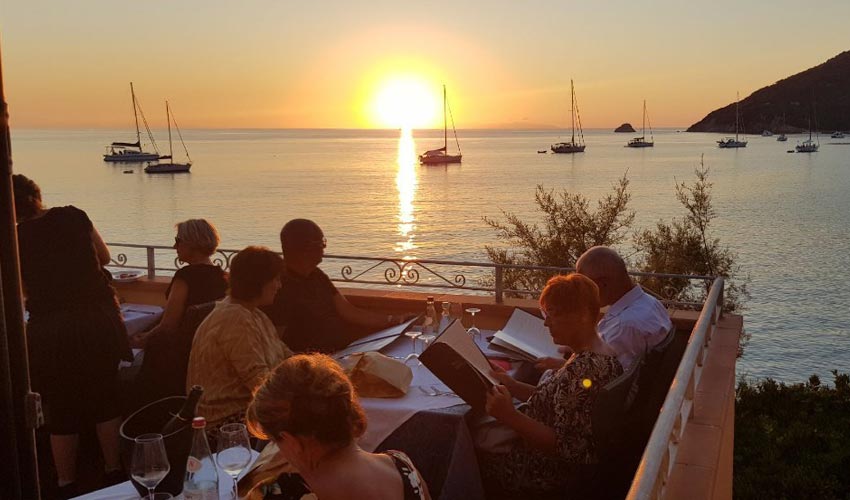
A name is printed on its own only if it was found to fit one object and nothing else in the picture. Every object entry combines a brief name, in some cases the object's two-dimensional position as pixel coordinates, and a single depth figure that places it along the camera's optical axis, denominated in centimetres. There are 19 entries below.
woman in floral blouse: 333
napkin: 371
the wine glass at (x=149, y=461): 222
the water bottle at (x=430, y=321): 488
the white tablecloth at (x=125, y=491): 250
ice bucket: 227
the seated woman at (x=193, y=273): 495
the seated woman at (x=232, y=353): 372
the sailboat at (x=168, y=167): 8405
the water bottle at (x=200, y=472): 231
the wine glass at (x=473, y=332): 501
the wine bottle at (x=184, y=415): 227
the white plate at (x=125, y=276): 739
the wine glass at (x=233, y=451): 255
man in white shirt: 420
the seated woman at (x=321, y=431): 220
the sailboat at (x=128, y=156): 9850
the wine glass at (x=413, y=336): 433
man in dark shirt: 500
